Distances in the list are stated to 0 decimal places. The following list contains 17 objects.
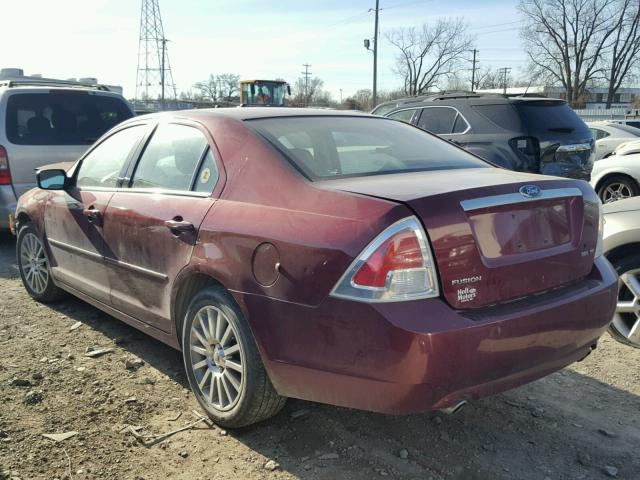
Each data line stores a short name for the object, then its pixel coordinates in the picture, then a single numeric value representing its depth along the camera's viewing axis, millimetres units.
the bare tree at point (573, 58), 55438
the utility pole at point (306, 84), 84738
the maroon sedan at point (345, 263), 2305
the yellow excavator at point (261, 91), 29970
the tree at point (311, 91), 78500
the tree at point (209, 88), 75875
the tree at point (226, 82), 74006
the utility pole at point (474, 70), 70625
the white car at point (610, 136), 13586
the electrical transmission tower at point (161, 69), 59856
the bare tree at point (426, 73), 64312
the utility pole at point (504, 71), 79644
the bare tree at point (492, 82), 73812
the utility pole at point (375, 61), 37562
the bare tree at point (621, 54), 51547
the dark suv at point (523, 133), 6844
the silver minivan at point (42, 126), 6625
